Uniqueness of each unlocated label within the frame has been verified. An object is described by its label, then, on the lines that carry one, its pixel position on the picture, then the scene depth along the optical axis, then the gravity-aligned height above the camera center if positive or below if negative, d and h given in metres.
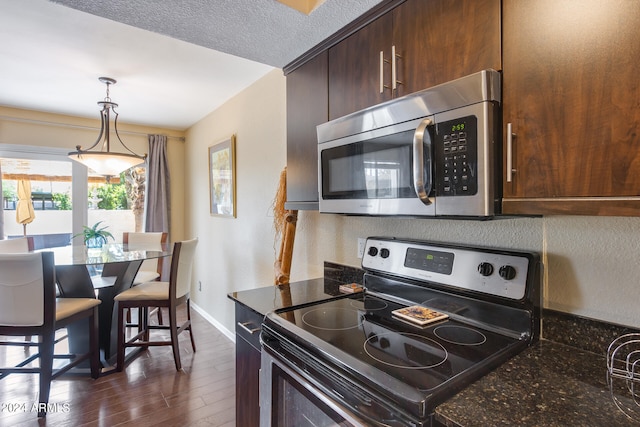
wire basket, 0.73 -0.42
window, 3.63 +0.21
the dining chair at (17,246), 2.89 -0.29
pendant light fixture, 2.64 +0.46
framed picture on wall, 3.16 +0.35
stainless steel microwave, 0.87 +0.18
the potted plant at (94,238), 3.48 -0.27
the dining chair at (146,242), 3.49 -0.33
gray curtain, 4.33 +0.34
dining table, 2.63 -0.59
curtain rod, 3.52 +1.04
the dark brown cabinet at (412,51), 0.91 +0.53
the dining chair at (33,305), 2.06 -0.59
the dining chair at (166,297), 2.65 -0.70
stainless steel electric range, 0.79 -0.41
